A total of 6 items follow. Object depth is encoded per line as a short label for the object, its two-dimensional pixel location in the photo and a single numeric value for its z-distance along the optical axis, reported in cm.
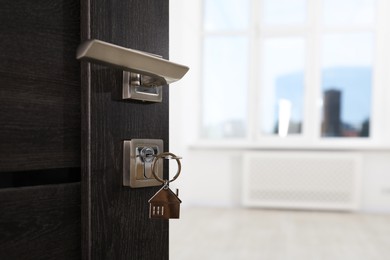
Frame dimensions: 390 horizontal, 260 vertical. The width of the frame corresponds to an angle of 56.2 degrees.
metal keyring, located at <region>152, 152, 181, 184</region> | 44
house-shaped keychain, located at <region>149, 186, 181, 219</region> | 45
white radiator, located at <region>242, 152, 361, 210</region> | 379
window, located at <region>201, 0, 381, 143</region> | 406
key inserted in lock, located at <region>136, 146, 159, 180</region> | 44
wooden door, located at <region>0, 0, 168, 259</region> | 35
